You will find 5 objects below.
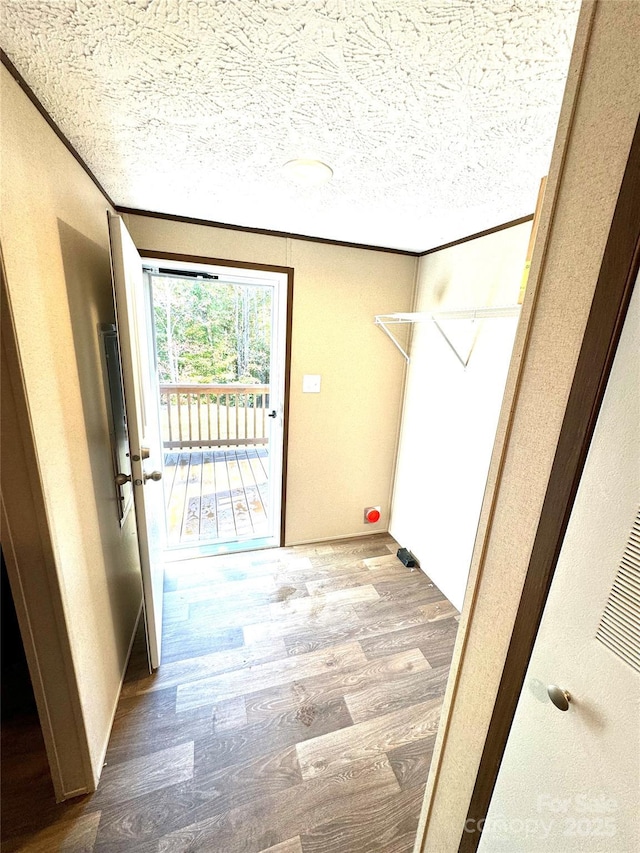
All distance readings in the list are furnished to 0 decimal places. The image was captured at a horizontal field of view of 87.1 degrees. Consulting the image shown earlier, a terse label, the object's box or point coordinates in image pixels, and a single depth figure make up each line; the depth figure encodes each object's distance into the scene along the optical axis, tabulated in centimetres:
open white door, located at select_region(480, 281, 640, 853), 50
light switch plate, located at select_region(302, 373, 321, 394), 227
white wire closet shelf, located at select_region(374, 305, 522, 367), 146
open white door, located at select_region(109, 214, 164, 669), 123
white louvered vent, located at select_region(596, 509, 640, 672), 50
